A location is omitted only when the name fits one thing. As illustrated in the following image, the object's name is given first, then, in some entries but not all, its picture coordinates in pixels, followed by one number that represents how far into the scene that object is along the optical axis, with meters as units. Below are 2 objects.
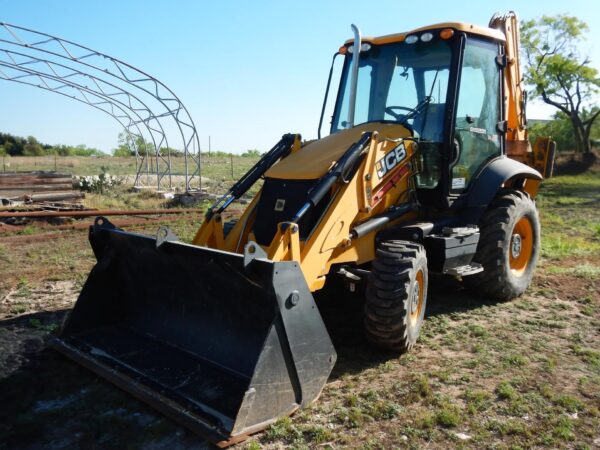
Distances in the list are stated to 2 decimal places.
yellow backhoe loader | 3.89
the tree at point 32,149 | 48.78
